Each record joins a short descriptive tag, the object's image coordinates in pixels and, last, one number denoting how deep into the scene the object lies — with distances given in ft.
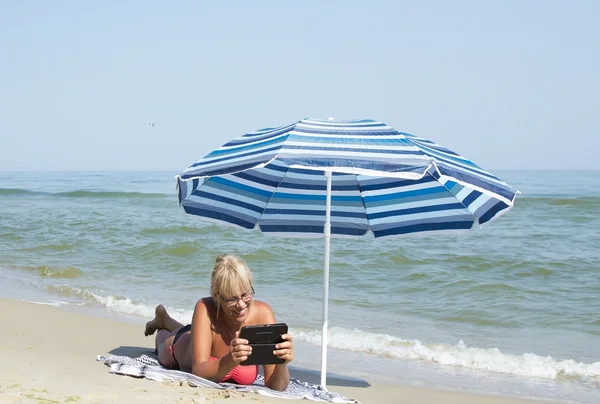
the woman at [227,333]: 12.94
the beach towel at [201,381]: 13.88
